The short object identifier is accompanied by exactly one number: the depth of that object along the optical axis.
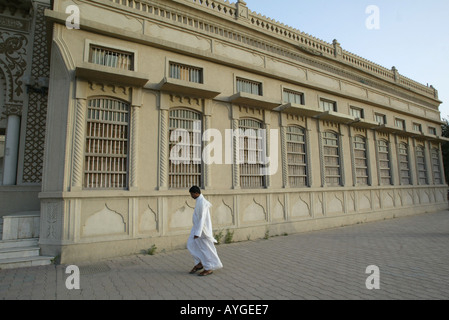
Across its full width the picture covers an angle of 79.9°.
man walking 4.99
